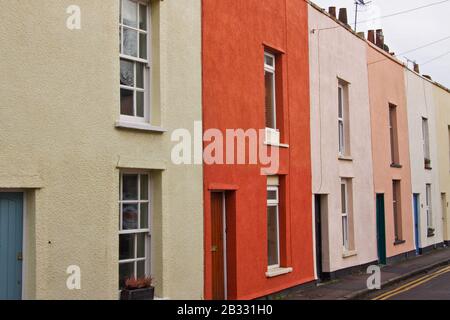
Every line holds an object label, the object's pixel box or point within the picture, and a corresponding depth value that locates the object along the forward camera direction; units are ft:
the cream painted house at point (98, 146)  24.34
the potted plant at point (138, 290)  28.68
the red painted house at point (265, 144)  36.58
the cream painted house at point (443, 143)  86.54
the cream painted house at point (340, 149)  50.85
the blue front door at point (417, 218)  75.25
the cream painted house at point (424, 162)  75.66
